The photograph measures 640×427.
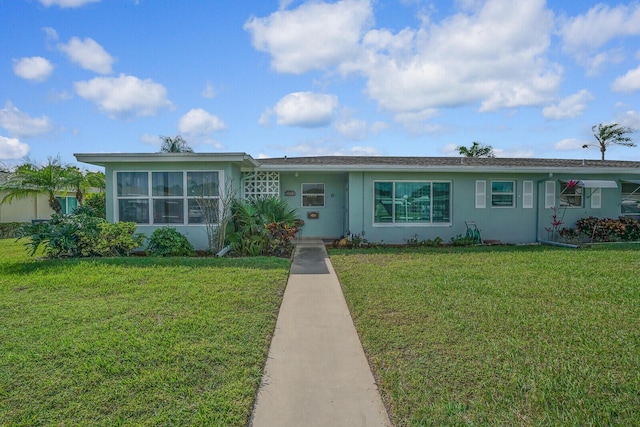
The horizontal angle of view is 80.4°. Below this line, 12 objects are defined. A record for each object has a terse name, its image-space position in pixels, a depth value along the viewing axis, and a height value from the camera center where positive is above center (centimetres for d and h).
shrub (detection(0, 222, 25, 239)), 1698 -98
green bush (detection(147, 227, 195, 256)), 1016 -98
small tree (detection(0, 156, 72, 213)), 1614 +116
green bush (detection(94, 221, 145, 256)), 977 -84
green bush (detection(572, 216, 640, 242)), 1305 -79
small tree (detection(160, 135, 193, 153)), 2088 +352
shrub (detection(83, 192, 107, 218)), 1877 +34
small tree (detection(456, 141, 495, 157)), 2889 +436
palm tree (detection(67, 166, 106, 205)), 1689 +126
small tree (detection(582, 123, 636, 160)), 2508 +485
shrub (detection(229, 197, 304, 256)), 1071 -62
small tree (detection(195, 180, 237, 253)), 1081 -17
